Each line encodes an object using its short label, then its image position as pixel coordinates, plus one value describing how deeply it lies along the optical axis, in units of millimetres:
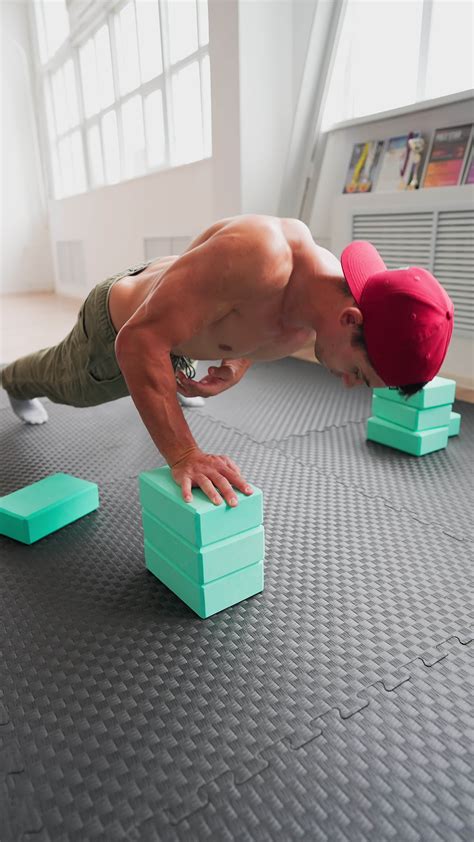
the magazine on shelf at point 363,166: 3117
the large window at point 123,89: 4262
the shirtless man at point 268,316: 1029
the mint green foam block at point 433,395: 1857
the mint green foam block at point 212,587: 1156
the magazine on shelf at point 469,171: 2561
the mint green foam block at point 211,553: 1117
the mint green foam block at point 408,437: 1910
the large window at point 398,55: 2646
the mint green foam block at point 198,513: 1090
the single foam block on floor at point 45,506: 1457
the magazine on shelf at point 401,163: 2822
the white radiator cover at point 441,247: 2598
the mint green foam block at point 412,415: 1898
